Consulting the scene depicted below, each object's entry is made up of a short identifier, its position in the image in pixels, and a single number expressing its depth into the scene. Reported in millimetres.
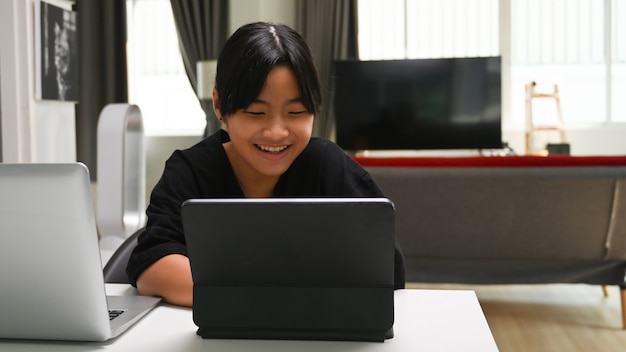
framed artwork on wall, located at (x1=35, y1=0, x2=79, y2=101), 4137
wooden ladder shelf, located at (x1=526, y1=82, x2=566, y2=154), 5762
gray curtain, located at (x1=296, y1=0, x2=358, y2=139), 6145
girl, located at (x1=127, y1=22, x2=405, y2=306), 1165
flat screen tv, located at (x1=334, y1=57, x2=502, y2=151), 5945
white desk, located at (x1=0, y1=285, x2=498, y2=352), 846
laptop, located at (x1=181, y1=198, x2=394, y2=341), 814
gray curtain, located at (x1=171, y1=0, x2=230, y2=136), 6195
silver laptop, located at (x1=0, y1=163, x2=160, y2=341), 776
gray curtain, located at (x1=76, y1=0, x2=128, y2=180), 6242
